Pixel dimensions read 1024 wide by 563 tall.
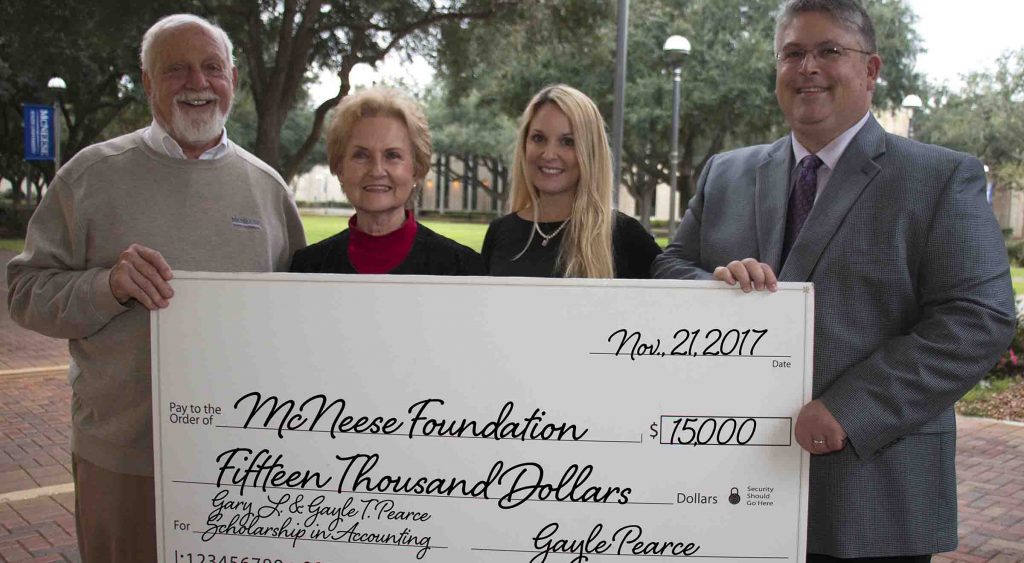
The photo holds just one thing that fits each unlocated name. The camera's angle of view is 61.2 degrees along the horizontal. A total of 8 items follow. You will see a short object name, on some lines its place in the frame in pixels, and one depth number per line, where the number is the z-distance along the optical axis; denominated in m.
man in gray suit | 2.19
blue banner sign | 15.51
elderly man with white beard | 2.64
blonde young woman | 2.95
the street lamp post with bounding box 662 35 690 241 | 14.96
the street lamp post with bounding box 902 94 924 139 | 18.59
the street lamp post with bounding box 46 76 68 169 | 25.03
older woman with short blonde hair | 2.62
